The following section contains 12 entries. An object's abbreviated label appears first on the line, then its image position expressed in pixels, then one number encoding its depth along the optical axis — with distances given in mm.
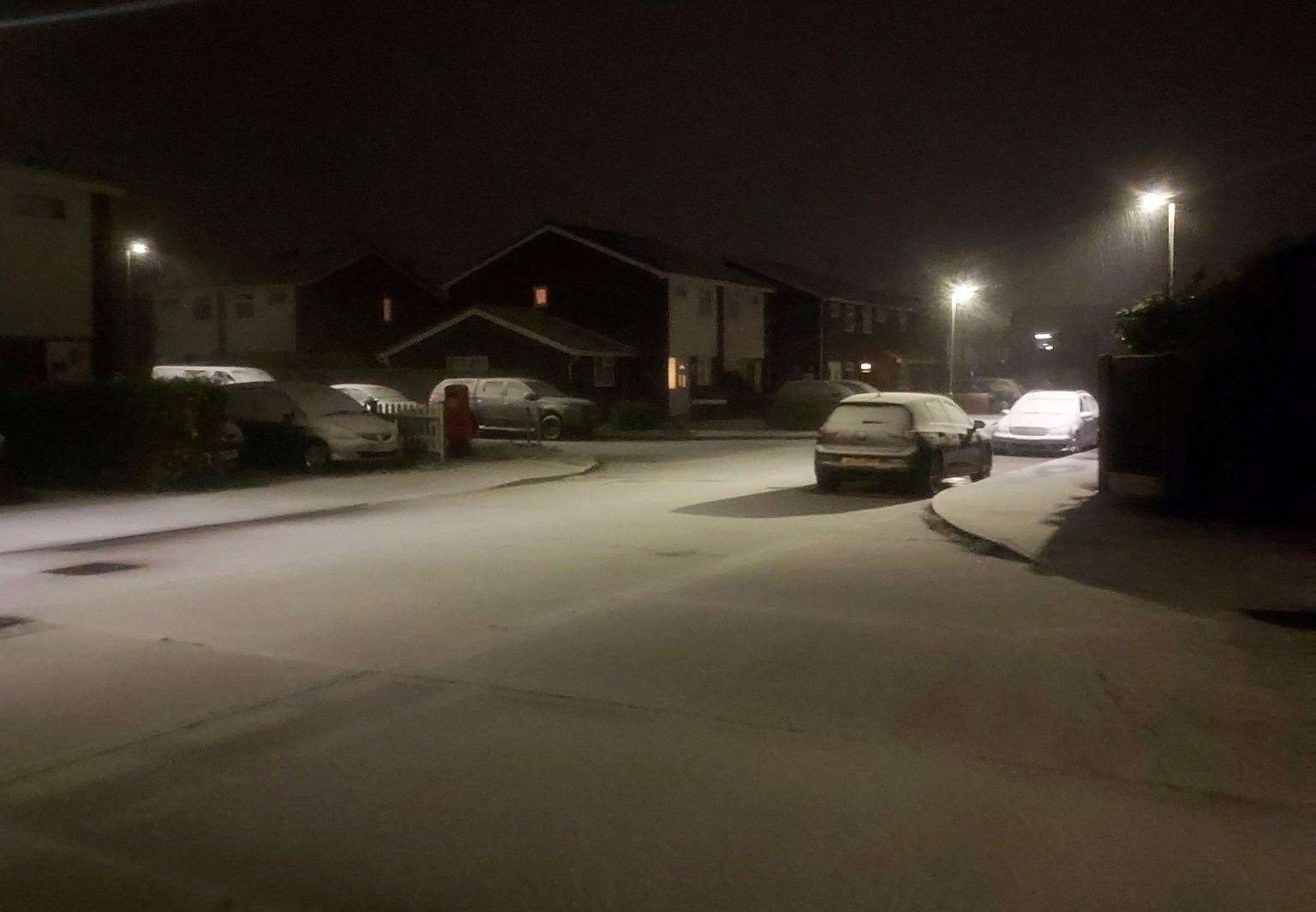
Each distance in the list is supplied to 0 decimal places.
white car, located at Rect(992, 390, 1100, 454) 30500
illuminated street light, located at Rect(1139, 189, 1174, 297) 27484
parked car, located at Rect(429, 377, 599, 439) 35844
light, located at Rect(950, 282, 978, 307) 53338
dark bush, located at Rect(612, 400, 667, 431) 41312
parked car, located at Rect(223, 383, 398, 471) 23312
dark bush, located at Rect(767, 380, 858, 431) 42781
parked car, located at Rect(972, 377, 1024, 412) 55656
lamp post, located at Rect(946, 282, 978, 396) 50753
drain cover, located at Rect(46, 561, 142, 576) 12758
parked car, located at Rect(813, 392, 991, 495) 19859
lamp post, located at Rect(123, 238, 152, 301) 31000
